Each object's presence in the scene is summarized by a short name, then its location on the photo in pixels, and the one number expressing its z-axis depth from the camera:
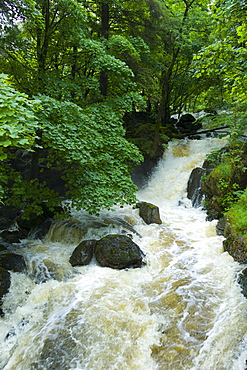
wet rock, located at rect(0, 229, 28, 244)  7.09
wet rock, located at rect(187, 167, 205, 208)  10.31
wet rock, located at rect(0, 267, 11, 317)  4.83
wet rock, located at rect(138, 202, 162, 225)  8.51
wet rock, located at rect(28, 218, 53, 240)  7.55
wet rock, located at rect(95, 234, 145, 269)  5.98
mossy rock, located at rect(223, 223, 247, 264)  5.78
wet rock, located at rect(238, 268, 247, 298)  4.96
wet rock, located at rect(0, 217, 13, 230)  8.45
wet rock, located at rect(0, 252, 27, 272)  5.54
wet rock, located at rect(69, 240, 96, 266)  6.06
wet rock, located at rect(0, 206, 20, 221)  9.33
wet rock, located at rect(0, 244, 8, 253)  6.36
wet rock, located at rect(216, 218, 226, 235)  7.64
